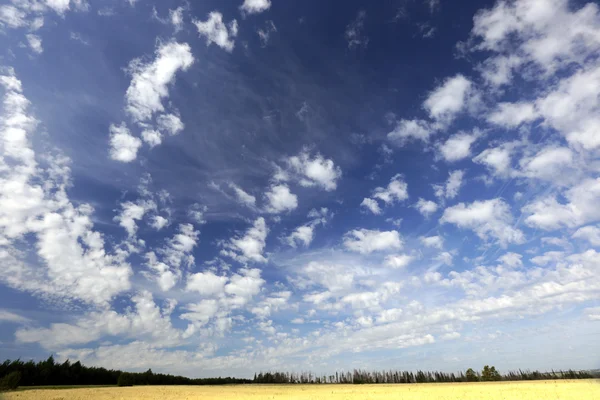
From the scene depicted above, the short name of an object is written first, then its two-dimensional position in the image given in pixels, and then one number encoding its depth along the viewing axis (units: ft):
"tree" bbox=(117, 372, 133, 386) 357.45
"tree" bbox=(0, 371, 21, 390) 184.39
